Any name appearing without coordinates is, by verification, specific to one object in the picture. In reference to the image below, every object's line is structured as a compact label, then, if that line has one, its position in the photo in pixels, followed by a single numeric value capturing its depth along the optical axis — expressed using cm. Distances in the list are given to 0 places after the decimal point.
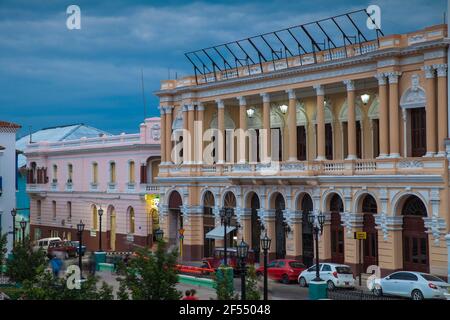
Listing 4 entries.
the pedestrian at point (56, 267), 2622
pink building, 5750
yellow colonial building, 3678
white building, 5041
